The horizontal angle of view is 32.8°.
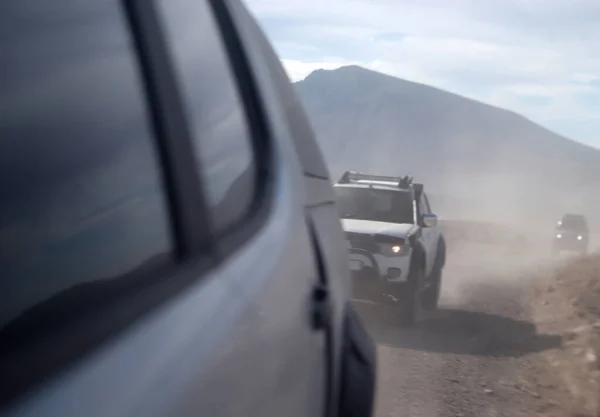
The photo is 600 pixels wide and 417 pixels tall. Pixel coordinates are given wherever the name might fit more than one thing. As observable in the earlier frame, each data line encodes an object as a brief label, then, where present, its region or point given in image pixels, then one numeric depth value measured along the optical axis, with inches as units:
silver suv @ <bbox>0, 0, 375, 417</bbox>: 49.4
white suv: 430.0
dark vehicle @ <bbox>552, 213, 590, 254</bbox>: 1393.9
